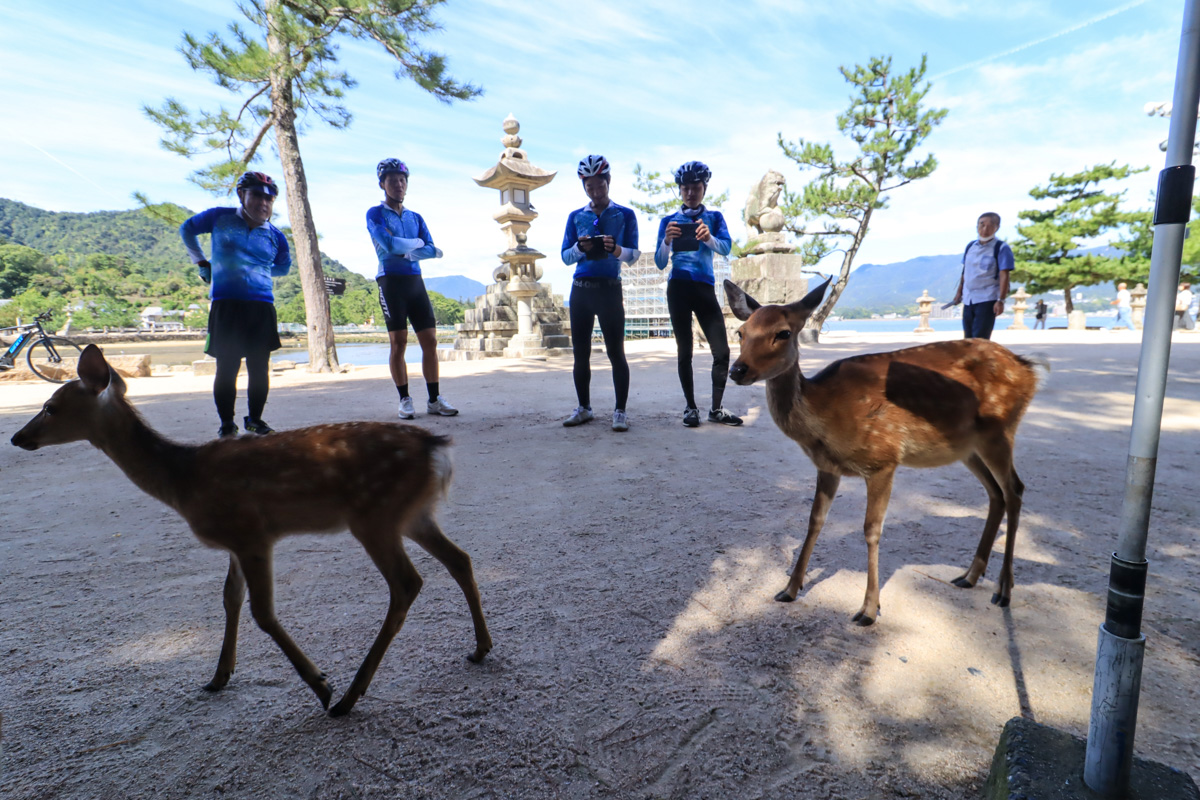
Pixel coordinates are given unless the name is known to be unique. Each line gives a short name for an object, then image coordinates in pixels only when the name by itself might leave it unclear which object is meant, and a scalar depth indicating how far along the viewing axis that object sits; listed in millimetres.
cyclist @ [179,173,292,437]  4465
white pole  1094
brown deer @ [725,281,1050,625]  2271
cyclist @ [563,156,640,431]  5281
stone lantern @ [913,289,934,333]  25359
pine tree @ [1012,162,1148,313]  28266
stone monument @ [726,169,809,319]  13297
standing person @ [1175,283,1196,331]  19344
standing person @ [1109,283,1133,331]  21578
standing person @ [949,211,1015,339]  6566
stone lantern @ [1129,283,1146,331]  23806
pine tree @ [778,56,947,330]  20453
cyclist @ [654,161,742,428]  5320
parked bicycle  11250
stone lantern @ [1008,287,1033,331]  26986
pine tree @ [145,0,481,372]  11016
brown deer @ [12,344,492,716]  1661
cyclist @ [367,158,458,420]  5559
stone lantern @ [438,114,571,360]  14641
